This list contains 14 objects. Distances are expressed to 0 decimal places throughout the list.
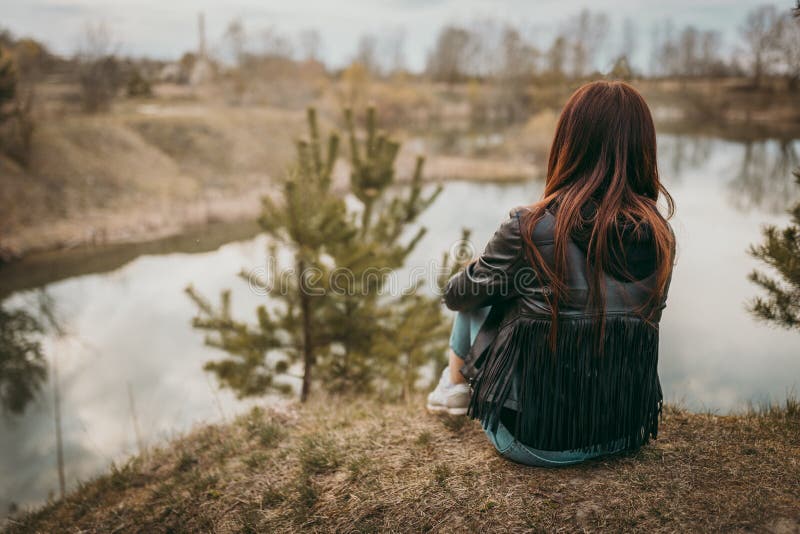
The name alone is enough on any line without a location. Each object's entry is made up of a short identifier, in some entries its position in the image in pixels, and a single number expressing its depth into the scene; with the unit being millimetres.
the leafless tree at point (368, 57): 66712
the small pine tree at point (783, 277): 3303
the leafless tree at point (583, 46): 44656
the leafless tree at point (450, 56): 69625
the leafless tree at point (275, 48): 52062
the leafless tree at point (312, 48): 63481
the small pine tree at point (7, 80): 19234
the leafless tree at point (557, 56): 46147
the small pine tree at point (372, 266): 6254
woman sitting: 2049
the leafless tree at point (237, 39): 47991
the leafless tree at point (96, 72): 28312
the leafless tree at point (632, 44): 53925
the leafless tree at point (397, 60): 75188
